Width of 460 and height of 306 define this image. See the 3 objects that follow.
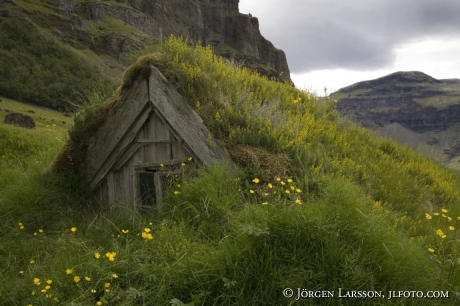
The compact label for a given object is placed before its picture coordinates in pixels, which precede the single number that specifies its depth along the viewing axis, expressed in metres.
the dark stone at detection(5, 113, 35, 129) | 22.91
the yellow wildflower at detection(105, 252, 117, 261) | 3.79
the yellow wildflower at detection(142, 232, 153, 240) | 3.91
